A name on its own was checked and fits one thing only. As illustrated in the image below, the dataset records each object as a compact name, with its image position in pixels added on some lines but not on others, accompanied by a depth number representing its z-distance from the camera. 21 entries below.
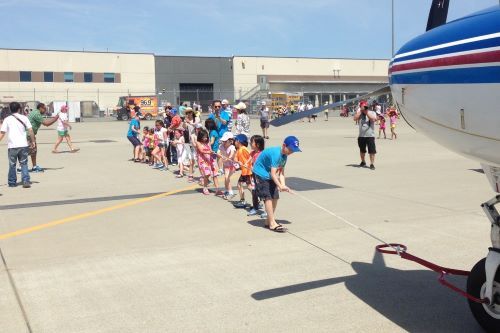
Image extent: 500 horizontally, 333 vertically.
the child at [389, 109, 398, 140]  21.70
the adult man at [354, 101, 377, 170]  12.44
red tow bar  3.78
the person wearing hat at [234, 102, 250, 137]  13.62
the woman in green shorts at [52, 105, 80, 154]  16.59
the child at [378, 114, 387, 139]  21.71
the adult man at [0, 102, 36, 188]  10.27
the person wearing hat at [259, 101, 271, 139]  22.36
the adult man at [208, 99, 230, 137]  11.39
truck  49.53
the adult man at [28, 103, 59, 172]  13.50
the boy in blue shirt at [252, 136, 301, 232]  6.65
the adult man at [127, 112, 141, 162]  14.55
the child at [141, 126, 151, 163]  14.36
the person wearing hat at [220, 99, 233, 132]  11.78
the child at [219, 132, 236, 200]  9.05
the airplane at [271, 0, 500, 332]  3.05
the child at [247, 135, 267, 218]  7.65
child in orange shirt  8.23
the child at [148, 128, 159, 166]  13.63
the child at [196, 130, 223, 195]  9.39
